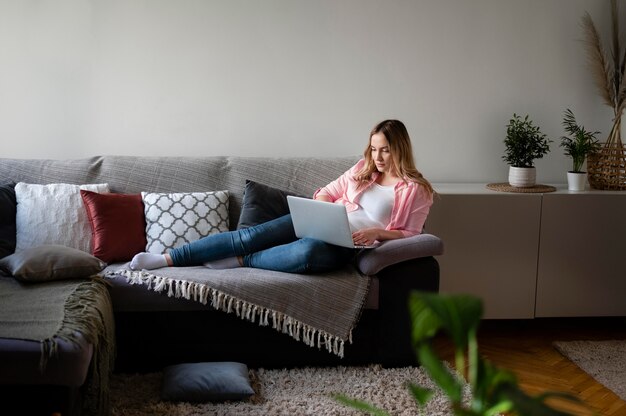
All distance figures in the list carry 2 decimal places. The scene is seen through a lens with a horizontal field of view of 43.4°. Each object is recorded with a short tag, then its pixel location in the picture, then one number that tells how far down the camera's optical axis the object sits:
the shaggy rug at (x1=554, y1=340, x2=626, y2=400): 3.24
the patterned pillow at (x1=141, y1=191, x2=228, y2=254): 3.47
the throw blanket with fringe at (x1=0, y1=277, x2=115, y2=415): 2.41
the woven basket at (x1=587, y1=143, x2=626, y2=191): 3.96
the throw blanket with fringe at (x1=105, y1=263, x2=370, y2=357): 3.06
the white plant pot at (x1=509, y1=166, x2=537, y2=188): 3.91
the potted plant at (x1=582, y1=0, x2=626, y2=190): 3.96
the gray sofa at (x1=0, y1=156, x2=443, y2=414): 3.07
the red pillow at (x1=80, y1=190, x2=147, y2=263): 3.39
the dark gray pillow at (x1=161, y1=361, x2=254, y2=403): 2.81
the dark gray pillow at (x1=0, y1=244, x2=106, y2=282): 2.92
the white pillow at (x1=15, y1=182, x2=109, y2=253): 3.40
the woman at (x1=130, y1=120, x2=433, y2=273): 3.22
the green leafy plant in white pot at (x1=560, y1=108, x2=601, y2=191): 3.93
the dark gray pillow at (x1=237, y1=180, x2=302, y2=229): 3.54
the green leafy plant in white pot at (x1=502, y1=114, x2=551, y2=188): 3.92
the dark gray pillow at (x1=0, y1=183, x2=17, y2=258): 3.37
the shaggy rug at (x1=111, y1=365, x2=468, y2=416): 2.77
